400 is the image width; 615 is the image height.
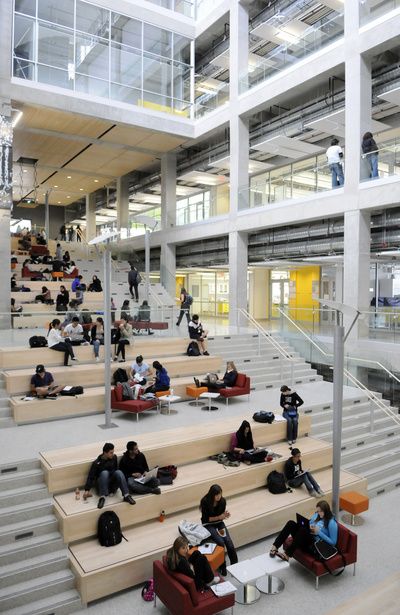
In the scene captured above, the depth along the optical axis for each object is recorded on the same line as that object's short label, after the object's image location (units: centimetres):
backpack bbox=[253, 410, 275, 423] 998
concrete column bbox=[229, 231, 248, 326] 2044
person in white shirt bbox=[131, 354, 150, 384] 1151
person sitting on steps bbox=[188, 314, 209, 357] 1475
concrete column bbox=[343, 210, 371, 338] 1466
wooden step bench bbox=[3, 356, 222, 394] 1058
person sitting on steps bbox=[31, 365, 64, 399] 1027
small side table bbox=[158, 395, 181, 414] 1059
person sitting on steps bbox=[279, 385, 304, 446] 1008
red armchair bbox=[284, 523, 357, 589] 657
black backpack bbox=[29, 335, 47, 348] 1222
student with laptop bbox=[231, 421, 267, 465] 878
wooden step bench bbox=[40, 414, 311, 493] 745
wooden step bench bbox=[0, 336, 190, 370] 1160
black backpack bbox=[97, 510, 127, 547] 662
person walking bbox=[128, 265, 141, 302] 1983
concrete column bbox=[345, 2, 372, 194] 1454
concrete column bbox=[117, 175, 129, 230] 3037
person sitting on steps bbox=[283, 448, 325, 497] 858
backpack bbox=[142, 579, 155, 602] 617
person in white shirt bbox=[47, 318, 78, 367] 1211
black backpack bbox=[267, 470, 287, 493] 848
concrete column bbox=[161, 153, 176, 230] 2541
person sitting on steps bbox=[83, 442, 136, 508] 714
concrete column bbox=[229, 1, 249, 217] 1991
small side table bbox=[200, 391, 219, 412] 1116
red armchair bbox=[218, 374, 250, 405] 1193
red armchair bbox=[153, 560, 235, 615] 550
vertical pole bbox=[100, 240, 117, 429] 969
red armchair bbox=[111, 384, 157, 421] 1026
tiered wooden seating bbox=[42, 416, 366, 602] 636
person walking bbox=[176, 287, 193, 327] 1781
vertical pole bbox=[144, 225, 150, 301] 1664
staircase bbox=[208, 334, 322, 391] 1459
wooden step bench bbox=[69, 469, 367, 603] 615
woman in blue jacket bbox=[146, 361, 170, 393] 1123
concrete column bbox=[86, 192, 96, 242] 3678
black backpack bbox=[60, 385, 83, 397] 1059
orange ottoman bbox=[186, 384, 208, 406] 1176
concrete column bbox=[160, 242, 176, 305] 2472
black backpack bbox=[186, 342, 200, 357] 1431
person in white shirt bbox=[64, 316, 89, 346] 1305
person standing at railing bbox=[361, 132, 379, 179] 1428
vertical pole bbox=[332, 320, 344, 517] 775
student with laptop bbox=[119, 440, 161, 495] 746
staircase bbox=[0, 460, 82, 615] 593
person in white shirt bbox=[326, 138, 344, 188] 1539
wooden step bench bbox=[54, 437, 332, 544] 672
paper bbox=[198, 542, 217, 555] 643
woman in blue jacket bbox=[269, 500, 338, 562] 686
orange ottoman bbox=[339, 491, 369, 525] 837
